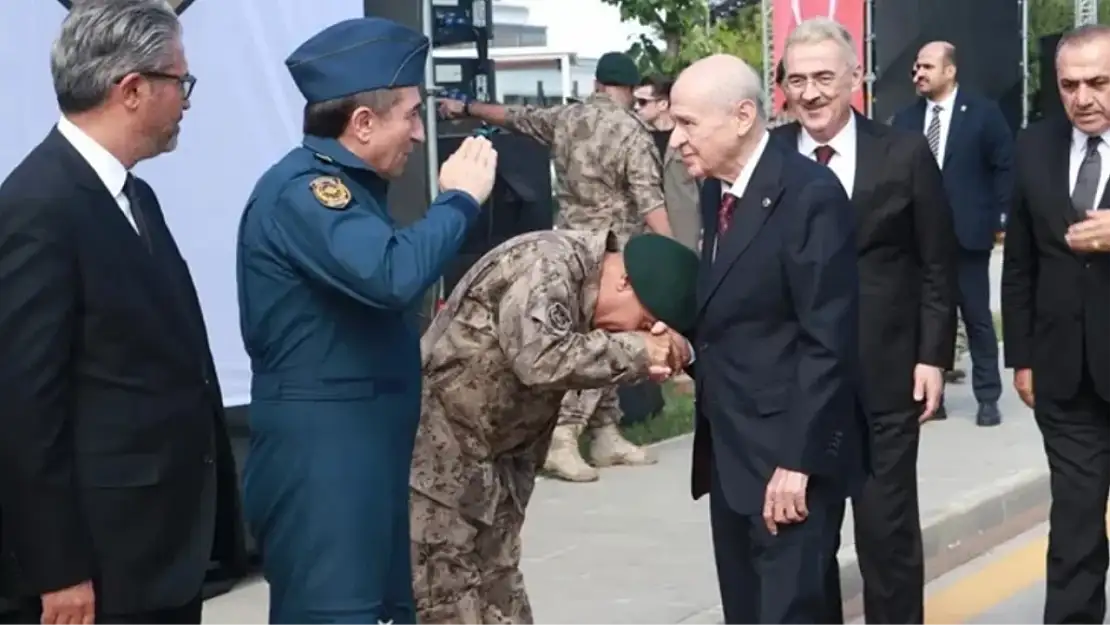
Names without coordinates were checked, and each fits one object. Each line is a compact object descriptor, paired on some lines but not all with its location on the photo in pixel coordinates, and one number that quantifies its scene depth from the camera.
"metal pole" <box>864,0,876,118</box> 11.65
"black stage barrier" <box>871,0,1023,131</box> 16.34
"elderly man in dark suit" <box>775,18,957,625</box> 5.60
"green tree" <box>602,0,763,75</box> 23.81
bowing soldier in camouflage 4.21
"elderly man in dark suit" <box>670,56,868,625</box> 4.45
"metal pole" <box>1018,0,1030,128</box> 19.12
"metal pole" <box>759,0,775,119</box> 11.48
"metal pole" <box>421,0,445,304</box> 7.33
